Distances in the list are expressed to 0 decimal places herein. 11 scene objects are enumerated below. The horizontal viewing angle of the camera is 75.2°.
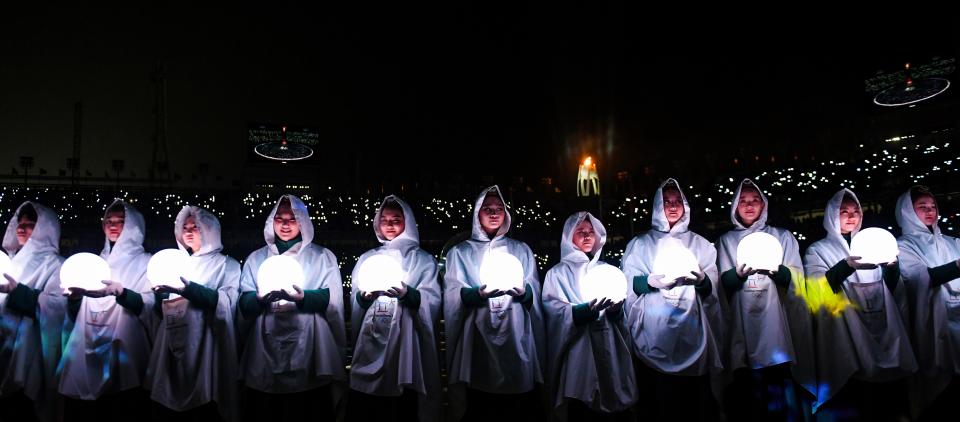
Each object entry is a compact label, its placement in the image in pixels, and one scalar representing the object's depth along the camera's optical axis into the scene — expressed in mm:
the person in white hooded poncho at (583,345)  5098
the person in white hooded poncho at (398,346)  4980
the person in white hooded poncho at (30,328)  5227
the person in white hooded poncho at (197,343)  4895
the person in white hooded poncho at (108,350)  5012
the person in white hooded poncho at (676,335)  5164
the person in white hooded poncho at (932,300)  5496
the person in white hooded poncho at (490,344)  5070
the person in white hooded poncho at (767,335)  5266
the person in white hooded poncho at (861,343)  5383
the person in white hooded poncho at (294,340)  4910
